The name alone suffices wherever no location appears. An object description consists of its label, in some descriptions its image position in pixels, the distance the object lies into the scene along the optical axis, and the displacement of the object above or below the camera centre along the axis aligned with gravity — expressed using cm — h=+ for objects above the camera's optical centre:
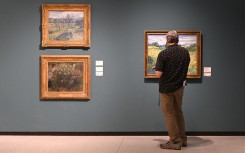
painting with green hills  508 +30
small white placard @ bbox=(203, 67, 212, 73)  510 -2
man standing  422 -11
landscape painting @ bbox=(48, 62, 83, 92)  512 -12
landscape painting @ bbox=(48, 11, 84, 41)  510 +60
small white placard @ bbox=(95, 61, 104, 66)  513 +7
